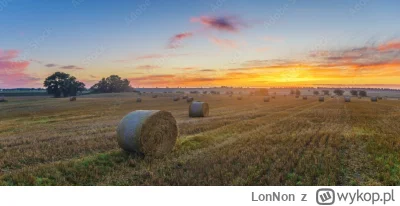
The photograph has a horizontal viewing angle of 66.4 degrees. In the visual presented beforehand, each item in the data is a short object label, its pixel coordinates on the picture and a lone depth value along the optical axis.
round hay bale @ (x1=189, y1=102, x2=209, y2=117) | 21.62
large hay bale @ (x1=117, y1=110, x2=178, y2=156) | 9.00
